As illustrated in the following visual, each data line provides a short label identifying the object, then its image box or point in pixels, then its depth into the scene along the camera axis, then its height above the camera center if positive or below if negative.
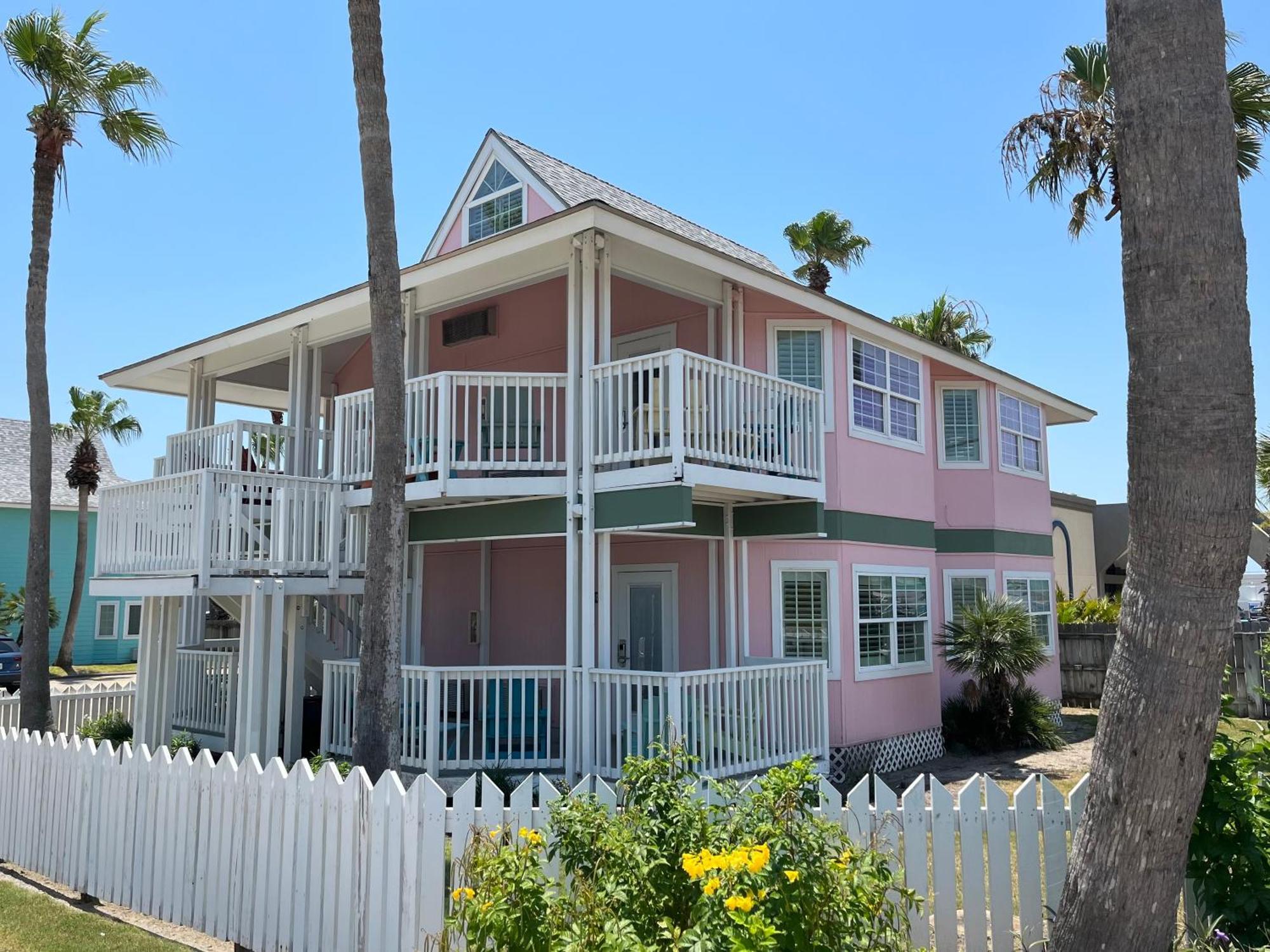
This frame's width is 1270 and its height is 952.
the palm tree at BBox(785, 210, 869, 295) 26.25 +9.23
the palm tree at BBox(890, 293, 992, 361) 27.06 +7.32
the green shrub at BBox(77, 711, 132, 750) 14.75 -2.13
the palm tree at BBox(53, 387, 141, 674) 32.06 +5.21
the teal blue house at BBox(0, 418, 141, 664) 34.19 +0.96
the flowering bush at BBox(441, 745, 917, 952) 3.83 -1.26
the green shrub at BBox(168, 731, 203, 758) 13.18 -2.09
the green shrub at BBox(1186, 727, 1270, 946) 5.08 -1.41
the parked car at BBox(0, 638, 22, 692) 26.05 -2.07
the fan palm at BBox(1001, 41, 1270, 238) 16.47 +7.69
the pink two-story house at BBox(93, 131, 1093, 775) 10.84 +0.98
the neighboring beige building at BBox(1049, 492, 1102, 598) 28.02 +1.24
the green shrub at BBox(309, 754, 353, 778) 10.23 -1.92
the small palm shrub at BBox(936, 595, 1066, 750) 15.02 -1.52
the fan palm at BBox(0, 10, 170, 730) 13.49 +6.50
